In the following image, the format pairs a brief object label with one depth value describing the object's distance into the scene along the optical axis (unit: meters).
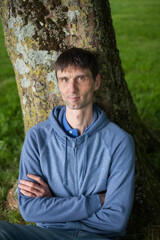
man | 2.15
